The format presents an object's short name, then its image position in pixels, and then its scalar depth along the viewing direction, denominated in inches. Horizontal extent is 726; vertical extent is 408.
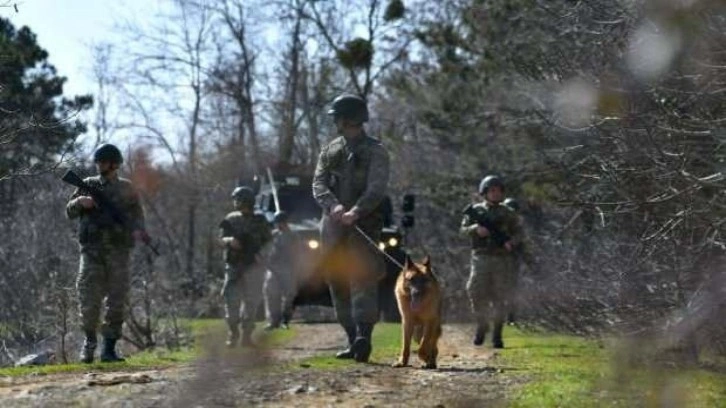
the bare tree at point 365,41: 1387.8
